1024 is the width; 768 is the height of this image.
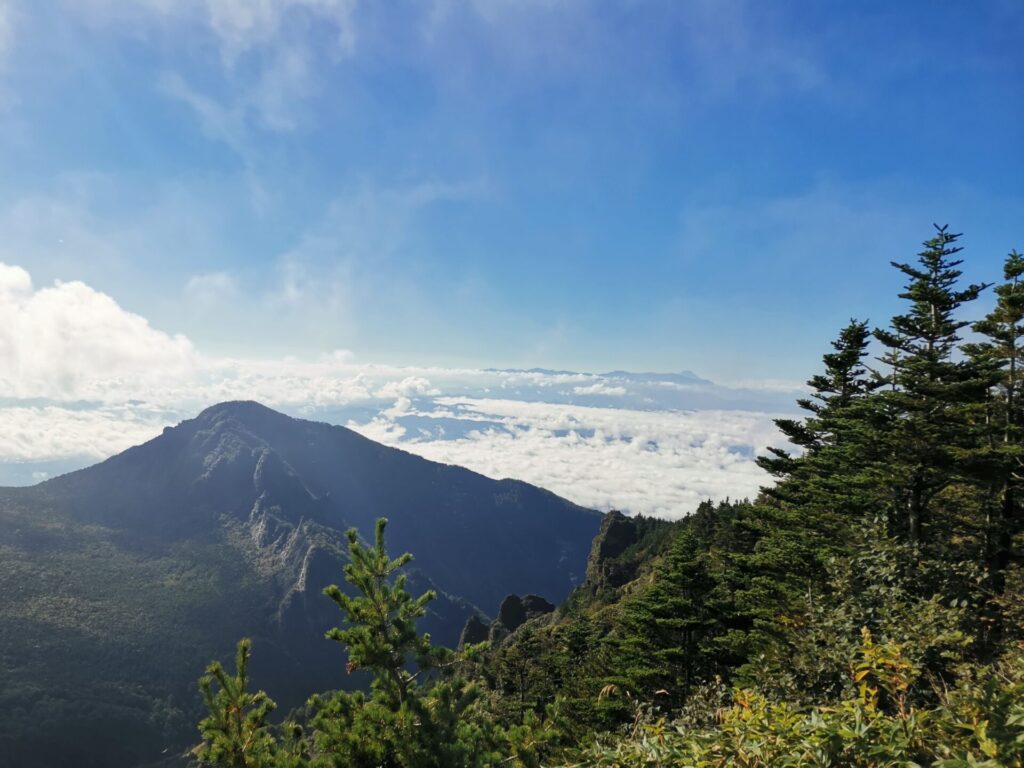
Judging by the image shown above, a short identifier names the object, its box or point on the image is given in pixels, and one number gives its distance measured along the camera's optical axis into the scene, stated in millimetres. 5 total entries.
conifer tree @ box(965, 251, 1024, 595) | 23312
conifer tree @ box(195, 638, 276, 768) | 11781
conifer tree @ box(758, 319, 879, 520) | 27031
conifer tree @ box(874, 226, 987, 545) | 23016
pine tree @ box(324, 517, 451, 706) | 12383
